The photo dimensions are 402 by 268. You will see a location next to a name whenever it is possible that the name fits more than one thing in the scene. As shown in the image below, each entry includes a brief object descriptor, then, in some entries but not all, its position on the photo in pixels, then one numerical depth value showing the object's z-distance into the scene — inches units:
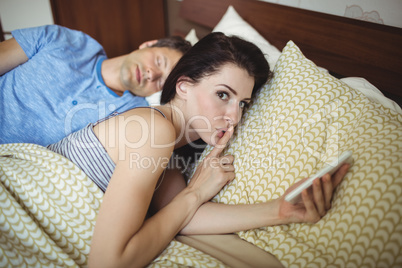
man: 63.4
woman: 33.4
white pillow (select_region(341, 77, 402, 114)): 42.1
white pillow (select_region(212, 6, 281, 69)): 60.5
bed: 29.4
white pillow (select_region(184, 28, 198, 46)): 85.2
